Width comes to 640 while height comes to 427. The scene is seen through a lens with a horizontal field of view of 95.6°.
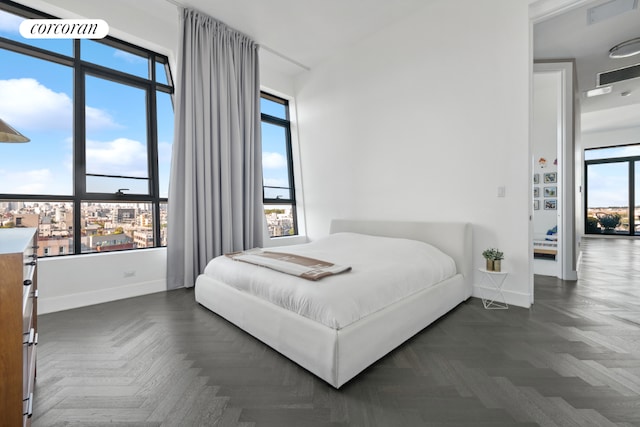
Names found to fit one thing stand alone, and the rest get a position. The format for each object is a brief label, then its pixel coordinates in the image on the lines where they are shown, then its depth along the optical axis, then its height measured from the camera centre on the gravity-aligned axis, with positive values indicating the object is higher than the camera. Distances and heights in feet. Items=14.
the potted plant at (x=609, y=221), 25.76 -0.96
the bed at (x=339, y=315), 5.18 -2.27
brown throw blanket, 6.55 -1.32
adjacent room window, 25.04 +1.79
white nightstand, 9.05 -2.42
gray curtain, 11.19 +2.59
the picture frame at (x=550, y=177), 14.89 +1.73
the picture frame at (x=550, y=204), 14.88 +0.35
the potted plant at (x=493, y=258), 9.00 -1.48
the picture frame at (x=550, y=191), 14.84 +1.01
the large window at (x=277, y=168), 16.07 +2.56
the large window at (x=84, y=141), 9.11 +2.67
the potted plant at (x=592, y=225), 26.61 -1.34
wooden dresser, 2.76 -1.20
